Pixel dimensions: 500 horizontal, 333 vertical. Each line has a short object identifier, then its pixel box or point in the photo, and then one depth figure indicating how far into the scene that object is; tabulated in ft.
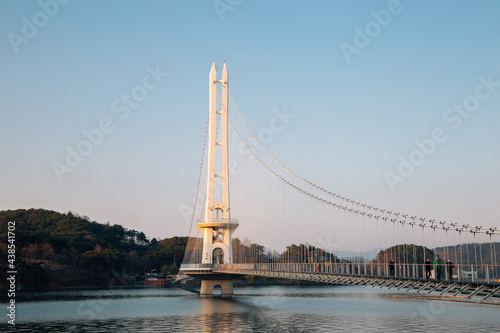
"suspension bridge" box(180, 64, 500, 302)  147.27
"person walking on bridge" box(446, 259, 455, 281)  101.78
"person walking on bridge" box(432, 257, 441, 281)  104.03
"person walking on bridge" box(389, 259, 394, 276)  116.64
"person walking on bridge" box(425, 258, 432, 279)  108.35
